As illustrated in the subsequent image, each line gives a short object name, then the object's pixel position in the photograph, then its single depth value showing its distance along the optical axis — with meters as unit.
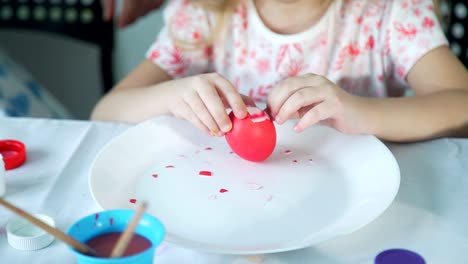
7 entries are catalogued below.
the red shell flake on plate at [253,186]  0.75
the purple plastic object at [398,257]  0.62
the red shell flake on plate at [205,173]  0.78
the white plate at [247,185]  0.66
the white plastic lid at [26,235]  0.64
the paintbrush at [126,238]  0.46
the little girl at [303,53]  1.02
